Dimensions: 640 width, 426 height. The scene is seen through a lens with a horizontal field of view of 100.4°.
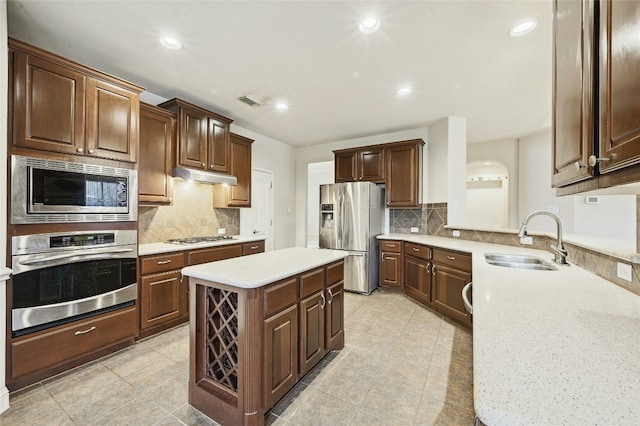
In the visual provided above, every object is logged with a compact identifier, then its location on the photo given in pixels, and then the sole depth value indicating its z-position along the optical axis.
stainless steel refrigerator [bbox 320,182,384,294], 4.10
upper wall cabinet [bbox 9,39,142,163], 1.86
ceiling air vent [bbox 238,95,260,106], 3.29
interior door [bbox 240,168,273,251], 4.58
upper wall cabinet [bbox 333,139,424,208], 4.21
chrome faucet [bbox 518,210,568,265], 2.03
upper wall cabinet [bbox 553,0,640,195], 0.71
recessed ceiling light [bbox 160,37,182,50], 2.17
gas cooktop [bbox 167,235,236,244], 3.20
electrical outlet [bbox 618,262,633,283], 1.35
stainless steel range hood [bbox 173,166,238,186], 3.08
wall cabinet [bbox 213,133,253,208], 3.85
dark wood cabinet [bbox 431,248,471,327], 2.86
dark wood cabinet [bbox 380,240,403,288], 4.08
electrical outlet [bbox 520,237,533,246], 2.82
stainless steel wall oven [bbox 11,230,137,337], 1.85
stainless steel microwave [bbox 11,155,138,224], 1.85
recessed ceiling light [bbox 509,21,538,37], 1.99
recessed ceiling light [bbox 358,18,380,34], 1.97
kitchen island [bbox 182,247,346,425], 1.50
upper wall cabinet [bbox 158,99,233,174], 3.11
